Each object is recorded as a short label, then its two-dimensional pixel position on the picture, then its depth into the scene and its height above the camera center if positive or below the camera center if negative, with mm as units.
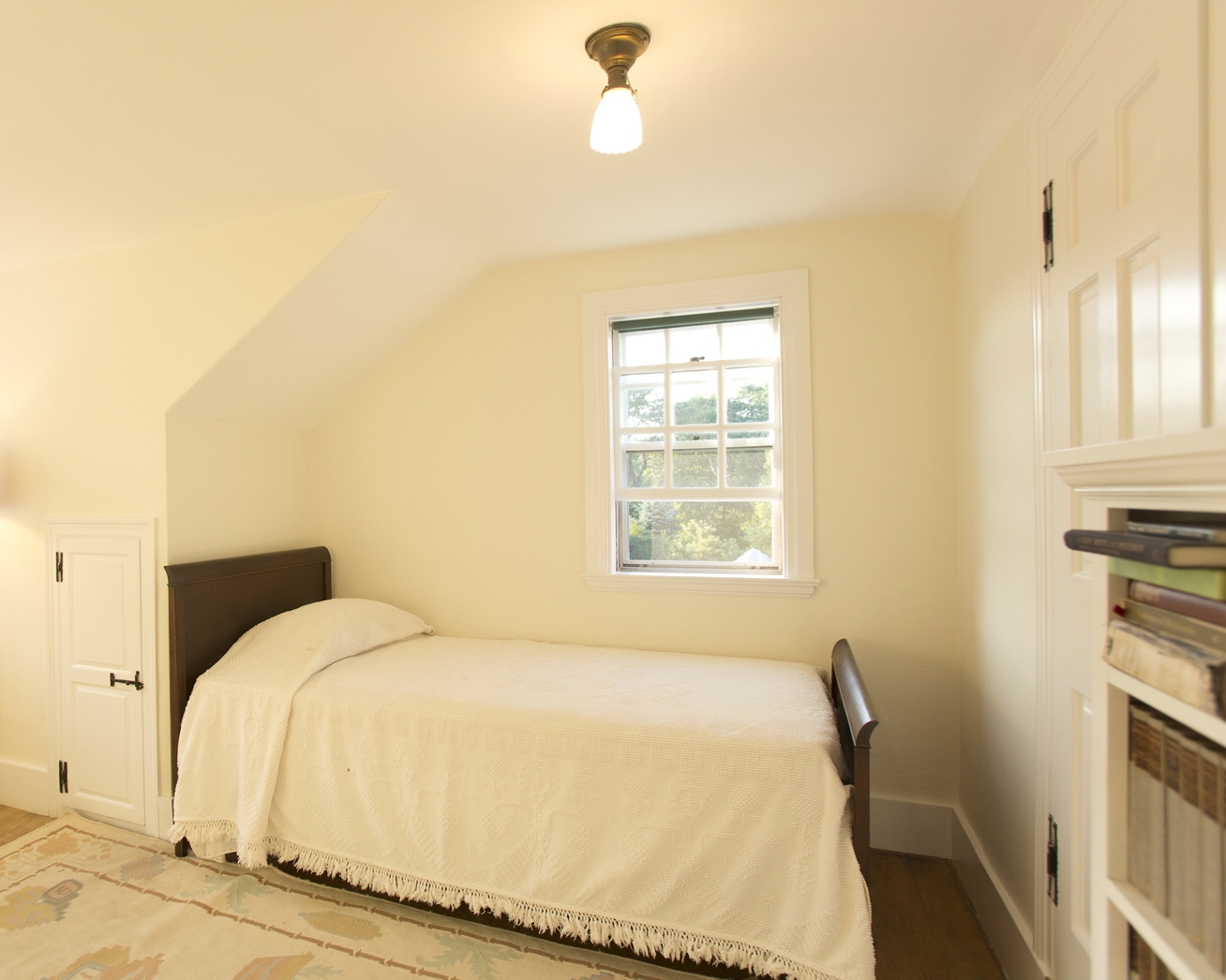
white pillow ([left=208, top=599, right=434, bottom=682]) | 2340 -614
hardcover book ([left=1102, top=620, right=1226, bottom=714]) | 611 -213
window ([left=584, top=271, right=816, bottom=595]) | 2652 +222
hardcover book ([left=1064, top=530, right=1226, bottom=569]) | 654 -84
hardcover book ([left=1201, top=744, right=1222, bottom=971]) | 649 -420
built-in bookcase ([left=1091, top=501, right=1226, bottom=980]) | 787 -461
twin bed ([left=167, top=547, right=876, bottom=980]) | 1644 -922
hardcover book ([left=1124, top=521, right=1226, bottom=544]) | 632 -63
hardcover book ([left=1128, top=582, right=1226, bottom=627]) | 637 -146
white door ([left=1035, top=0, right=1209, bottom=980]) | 1016 +380
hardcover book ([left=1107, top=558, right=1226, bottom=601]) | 644 -118
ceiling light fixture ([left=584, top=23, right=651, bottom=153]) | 1442 +964
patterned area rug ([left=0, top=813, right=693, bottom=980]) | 1806 -1442
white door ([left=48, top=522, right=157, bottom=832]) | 2502 -749
